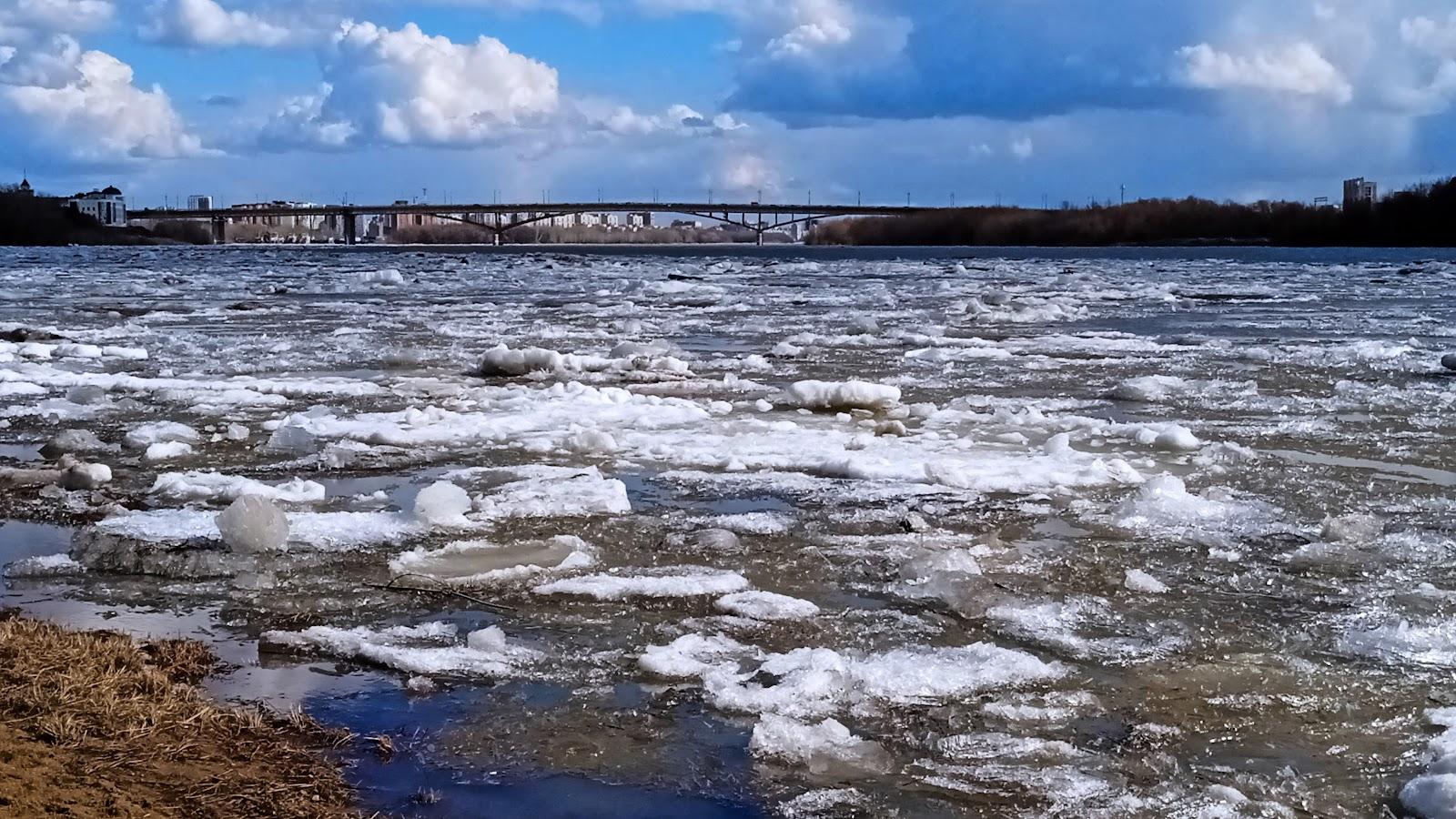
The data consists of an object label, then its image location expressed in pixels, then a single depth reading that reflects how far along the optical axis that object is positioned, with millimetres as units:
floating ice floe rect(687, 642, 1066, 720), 3982
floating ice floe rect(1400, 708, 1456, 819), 3216
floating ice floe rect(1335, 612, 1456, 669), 4332
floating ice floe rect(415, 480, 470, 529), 6062
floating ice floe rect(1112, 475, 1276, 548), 5996
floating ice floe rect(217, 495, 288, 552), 5578
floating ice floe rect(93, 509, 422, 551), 5754
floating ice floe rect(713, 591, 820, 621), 4789
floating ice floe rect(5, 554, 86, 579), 5188
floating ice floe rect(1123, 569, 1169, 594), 5102
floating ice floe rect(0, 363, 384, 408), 10617
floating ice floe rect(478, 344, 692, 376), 12711
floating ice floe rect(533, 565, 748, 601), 5059
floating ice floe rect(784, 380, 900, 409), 10125
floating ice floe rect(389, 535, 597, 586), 5305
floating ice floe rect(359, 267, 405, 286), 36656
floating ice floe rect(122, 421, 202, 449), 8195
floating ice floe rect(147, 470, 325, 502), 6605
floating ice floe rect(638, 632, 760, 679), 4230
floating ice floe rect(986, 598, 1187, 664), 4430
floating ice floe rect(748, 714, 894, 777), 3537
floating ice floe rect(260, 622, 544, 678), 4234
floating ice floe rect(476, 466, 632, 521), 6398
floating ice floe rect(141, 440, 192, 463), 7801
